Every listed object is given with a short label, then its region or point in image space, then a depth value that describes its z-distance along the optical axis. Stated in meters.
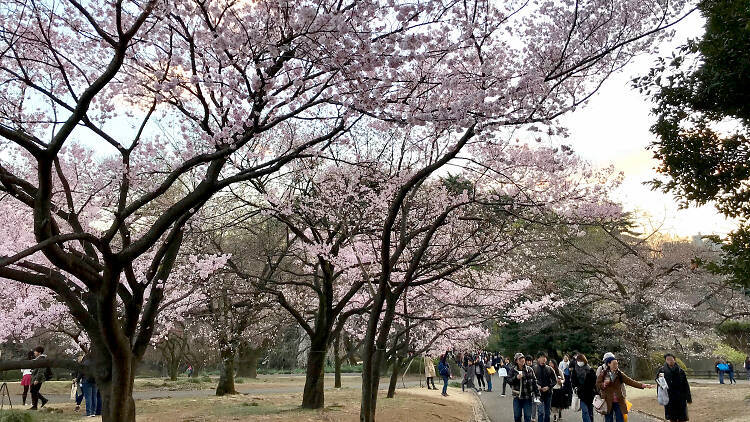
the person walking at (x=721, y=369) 22.47
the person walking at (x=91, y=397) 11.86
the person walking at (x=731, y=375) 23.09
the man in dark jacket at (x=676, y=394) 8.59
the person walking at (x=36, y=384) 13.23
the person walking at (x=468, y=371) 22.06
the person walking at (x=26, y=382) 14.75
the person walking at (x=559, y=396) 10.85
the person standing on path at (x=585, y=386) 9.10
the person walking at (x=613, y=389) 8.11
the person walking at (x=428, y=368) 20.61
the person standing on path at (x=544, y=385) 10.22
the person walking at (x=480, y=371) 22.94
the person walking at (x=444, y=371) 17.80
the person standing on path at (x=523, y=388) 9.94
